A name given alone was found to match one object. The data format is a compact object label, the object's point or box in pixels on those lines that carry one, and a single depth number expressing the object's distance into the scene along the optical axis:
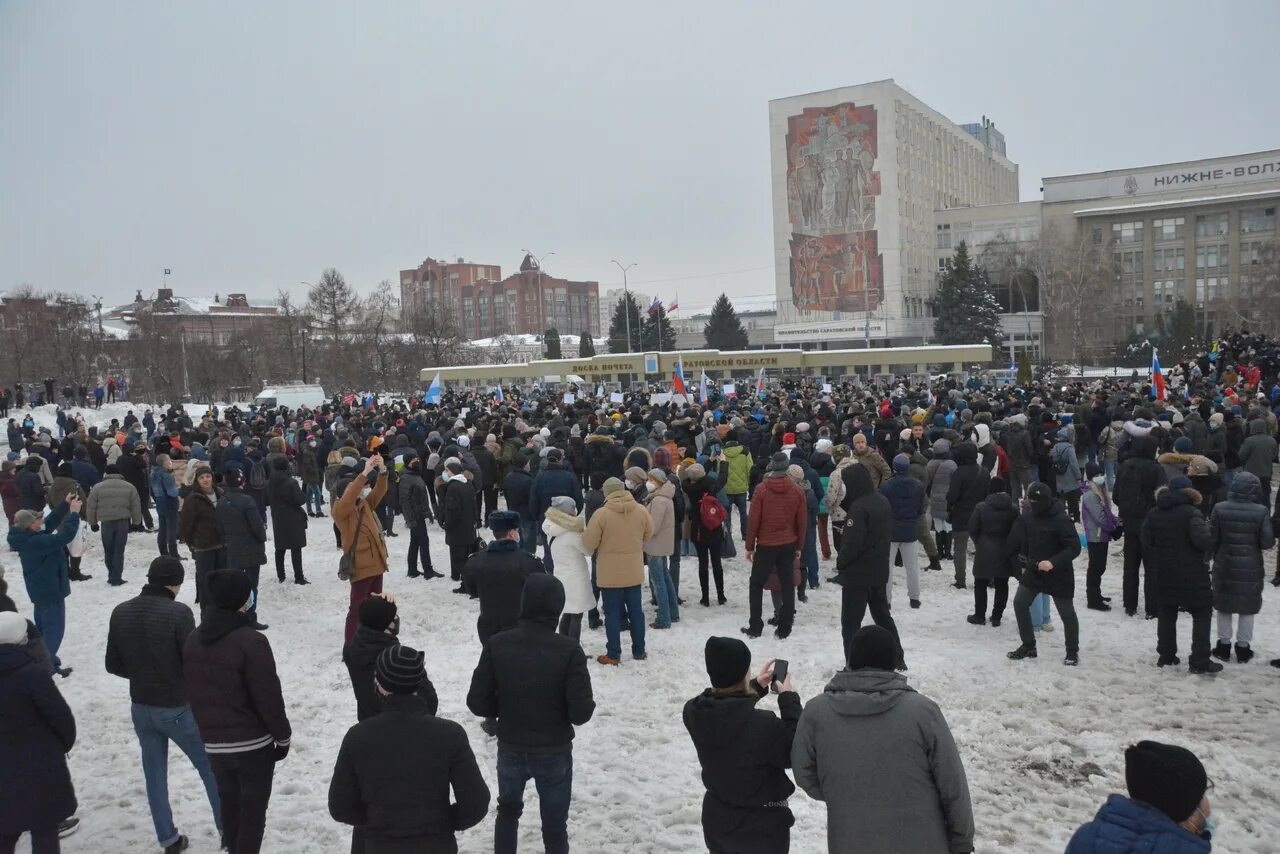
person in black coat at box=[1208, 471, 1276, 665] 7.58
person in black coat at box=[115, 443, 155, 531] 14.51
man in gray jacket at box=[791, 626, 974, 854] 3.34
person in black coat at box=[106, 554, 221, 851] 5.02
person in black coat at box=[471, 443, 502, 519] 13.95
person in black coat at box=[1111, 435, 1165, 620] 9.30
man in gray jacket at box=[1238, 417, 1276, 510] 12.05
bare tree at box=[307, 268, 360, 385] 61.69
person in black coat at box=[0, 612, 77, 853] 4.29
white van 42.59
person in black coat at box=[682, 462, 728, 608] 10.25
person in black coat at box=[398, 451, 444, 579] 11.59
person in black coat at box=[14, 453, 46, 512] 12.73
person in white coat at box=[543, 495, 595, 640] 7.95
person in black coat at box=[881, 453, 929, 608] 9.85
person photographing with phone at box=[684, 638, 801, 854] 3.50
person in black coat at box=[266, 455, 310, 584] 11.23
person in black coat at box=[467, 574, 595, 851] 4.37
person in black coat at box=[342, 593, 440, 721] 4.71
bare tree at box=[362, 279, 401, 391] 61.44
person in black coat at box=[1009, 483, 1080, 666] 7.92
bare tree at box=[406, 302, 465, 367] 64.44
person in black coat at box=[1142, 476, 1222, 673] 7.52
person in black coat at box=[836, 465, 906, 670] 7.84
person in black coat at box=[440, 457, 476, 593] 10.97
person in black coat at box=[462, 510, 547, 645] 6.61
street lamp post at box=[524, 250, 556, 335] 132.50
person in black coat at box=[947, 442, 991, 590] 10.59
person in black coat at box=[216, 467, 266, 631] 9.62
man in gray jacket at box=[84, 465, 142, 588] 11.55
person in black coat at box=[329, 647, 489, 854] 3.36
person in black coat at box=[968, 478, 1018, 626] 8.84
